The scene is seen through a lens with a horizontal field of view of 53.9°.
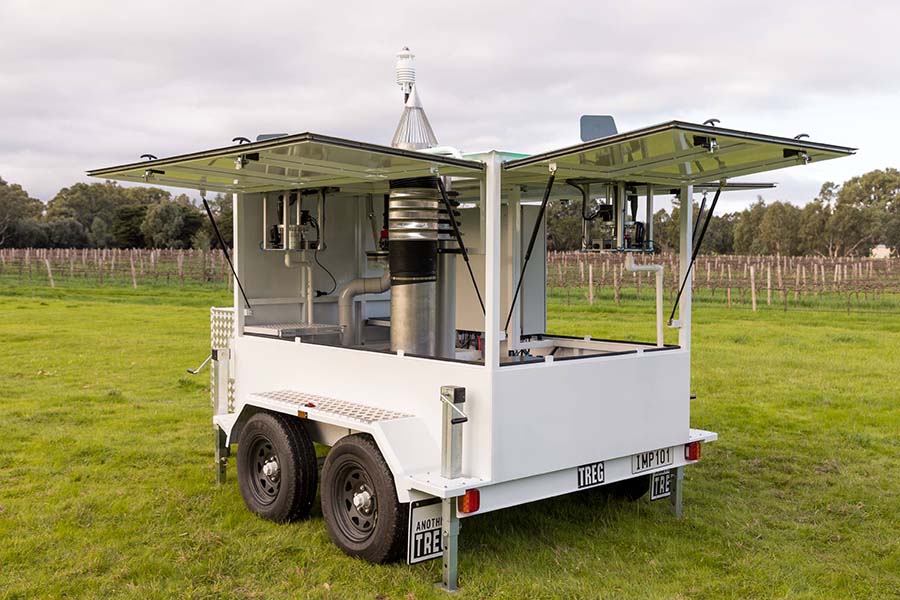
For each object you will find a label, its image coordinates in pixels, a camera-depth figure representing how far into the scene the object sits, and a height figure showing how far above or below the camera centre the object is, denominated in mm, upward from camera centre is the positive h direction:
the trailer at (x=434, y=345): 4684 -523
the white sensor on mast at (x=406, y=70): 6387 +1449
